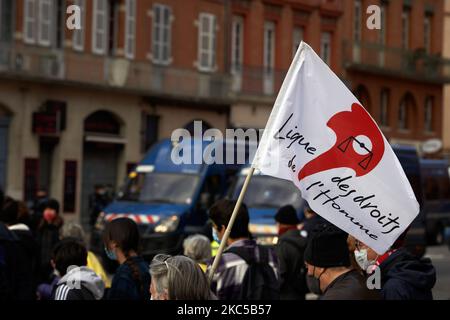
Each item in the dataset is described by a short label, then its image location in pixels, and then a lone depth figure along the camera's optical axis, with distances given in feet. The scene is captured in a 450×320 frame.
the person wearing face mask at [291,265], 34.63
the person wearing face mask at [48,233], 40.01
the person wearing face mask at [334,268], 18.94
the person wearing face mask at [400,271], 21.80
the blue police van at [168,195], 71.77
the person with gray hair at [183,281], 16.85
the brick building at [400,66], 140.15
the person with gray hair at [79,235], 31.35
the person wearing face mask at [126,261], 23.98
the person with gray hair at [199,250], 30.63
